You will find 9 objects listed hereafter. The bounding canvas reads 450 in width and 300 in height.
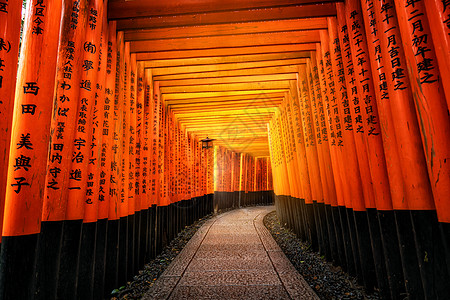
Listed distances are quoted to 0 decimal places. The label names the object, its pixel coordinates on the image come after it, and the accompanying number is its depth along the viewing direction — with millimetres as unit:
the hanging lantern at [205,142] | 9758
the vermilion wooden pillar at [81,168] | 2605
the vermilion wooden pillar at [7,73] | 1639
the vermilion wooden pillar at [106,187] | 3133
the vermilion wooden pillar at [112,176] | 3381
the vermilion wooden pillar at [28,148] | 1887
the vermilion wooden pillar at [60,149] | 2338
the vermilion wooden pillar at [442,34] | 1742
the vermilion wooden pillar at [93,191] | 2857
